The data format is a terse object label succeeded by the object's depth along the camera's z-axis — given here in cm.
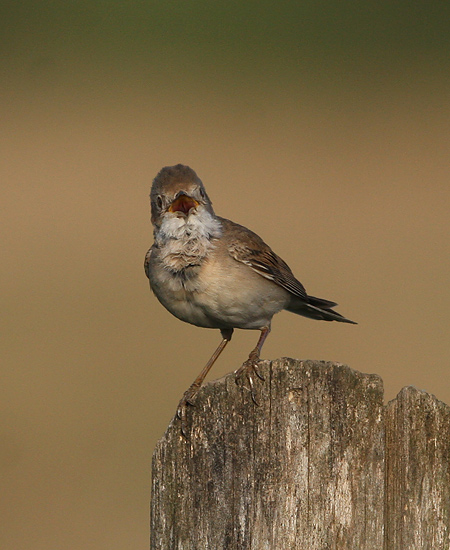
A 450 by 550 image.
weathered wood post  607
